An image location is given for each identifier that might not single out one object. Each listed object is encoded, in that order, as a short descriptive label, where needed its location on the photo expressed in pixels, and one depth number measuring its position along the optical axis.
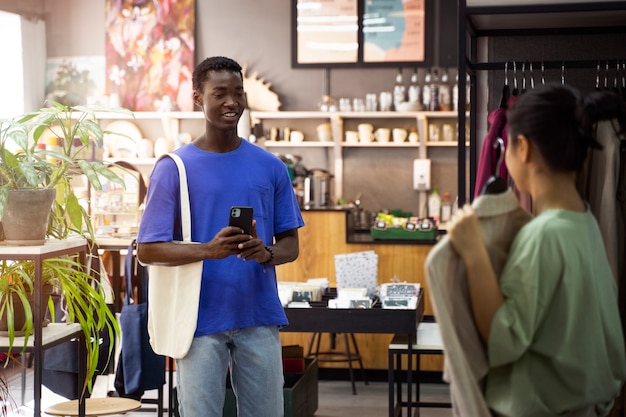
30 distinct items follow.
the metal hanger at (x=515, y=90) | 3.71
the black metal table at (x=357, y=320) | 4.36
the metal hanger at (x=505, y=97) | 3.42
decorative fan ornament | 8.41
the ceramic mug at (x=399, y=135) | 8.10
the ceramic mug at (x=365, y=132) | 8.12
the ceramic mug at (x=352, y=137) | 8.17
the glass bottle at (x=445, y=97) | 7.98
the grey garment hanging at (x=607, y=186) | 3.01
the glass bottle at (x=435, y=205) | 8.08
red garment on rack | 2.96
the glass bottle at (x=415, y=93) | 7.99
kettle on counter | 6.98
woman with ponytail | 1.86
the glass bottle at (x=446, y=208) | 8.06
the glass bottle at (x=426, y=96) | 8.04
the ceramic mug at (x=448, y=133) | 8.02
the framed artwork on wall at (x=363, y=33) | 8.20
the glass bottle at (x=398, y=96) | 8.09
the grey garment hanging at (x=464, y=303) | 1.84
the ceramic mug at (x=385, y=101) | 8.16
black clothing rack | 3.42
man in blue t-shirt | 2.70
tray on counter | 6.33
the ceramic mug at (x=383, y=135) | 8.12
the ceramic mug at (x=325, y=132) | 8.23
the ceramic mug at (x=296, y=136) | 8.33
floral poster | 8.66
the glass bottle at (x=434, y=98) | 7.98
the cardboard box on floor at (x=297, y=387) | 4.71
